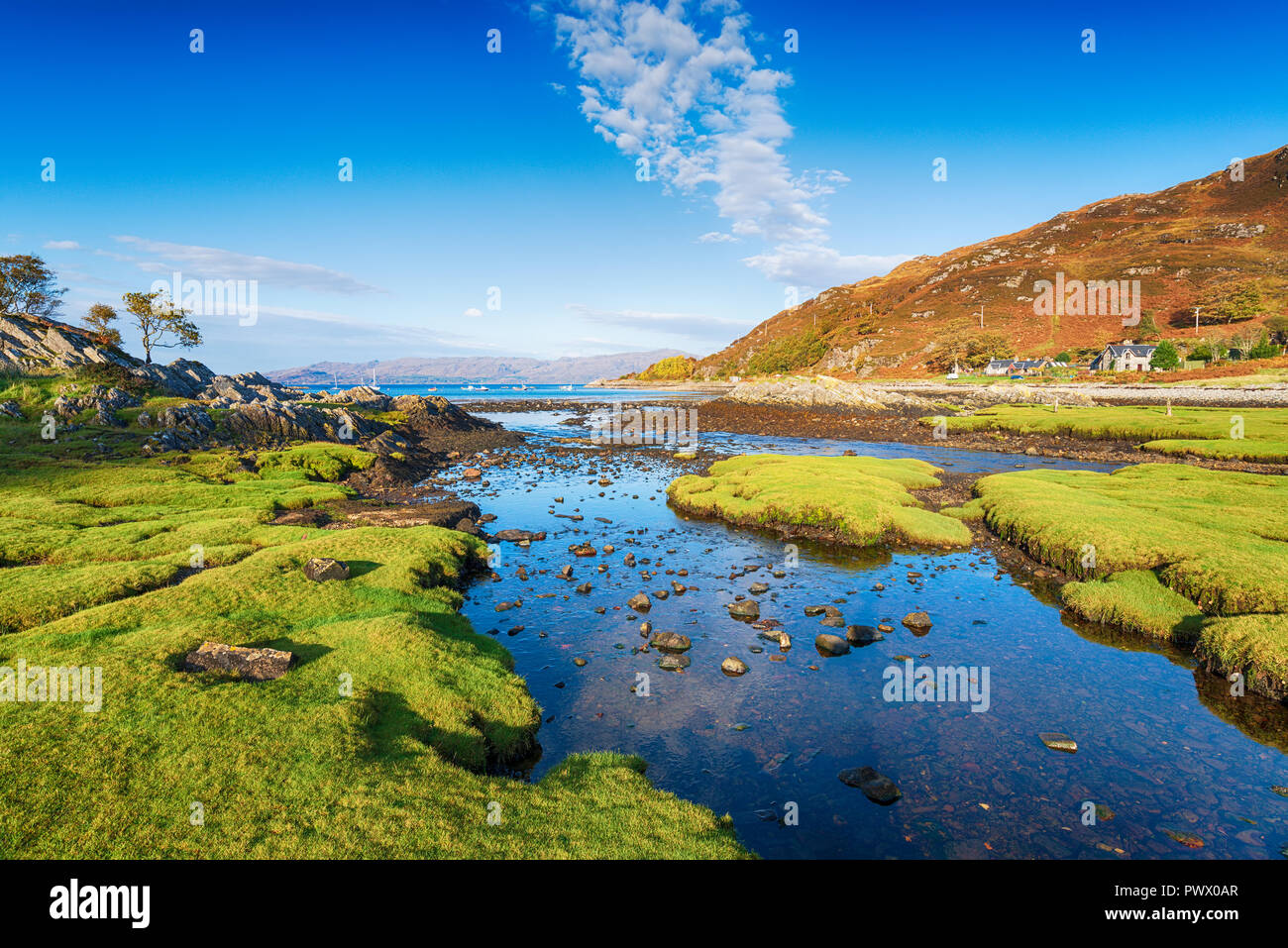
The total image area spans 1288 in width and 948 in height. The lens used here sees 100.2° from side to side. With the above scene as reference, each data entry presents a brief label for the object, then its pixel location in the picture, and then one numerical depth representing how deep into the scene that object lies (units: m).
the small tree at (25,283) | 68.69
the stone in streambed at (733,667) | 18.33
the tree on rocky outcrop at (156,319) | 73.69
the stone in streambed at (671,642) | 19.97
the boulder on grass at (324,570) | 20.44
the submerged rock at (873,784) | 12.77
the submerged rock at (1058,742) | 14.51
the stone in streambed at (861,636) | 20.42
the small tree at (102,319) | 72.00
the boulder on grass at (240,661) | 13.24
